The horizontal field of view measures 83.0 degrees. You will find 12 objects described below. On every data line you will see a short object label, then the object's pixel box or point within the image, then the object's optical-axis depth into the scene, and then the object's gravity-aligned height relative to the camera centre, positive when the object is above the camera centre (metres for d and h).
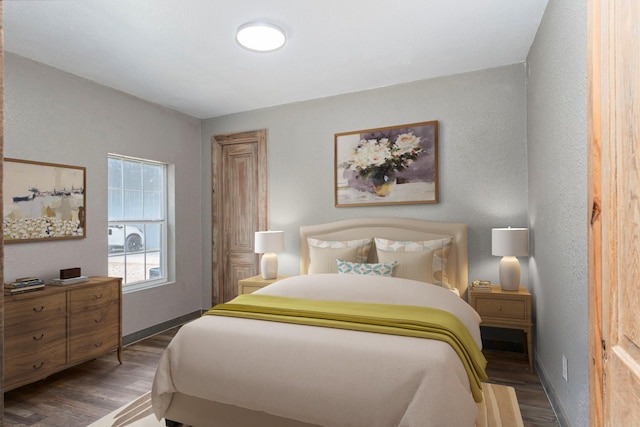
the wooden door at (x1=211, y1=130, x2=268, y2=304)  4.61 +0.13
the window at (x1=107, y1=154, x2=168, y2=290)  3.91 -0.06
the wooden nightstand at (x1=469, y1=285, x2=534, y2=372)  3.01 -0.82
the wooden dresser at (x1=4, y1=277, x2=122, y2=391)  2.59 -0.88
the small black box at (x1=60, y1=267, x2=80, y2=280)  3.08 -0.49
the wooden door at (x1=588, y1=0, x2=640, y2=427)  0.84 +0.00
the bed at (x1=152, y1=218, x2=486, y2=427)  1.69 -0.79
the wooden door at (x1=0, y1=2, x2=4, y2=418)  0.72 -0.08
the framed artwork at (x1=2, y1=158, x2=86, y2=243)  2.92 +0.14
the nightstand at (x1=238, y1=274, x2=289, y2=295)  3.91 -0.75
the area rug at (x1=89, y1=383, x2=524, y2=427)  2.30 -1.32
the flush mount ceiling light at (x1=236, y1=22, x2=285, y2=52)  2.66 +1.36
